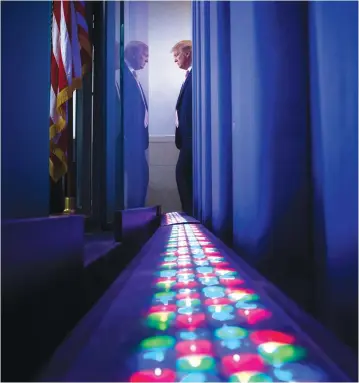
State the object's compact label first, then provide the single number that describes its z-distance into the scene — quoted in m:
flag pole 2.39
